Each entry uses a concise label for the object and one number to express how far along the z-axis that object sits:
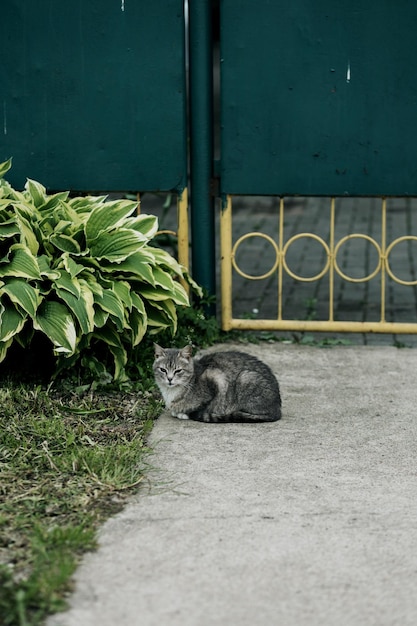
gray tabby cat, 5.60
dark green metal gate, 6.66
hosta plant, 5.56
